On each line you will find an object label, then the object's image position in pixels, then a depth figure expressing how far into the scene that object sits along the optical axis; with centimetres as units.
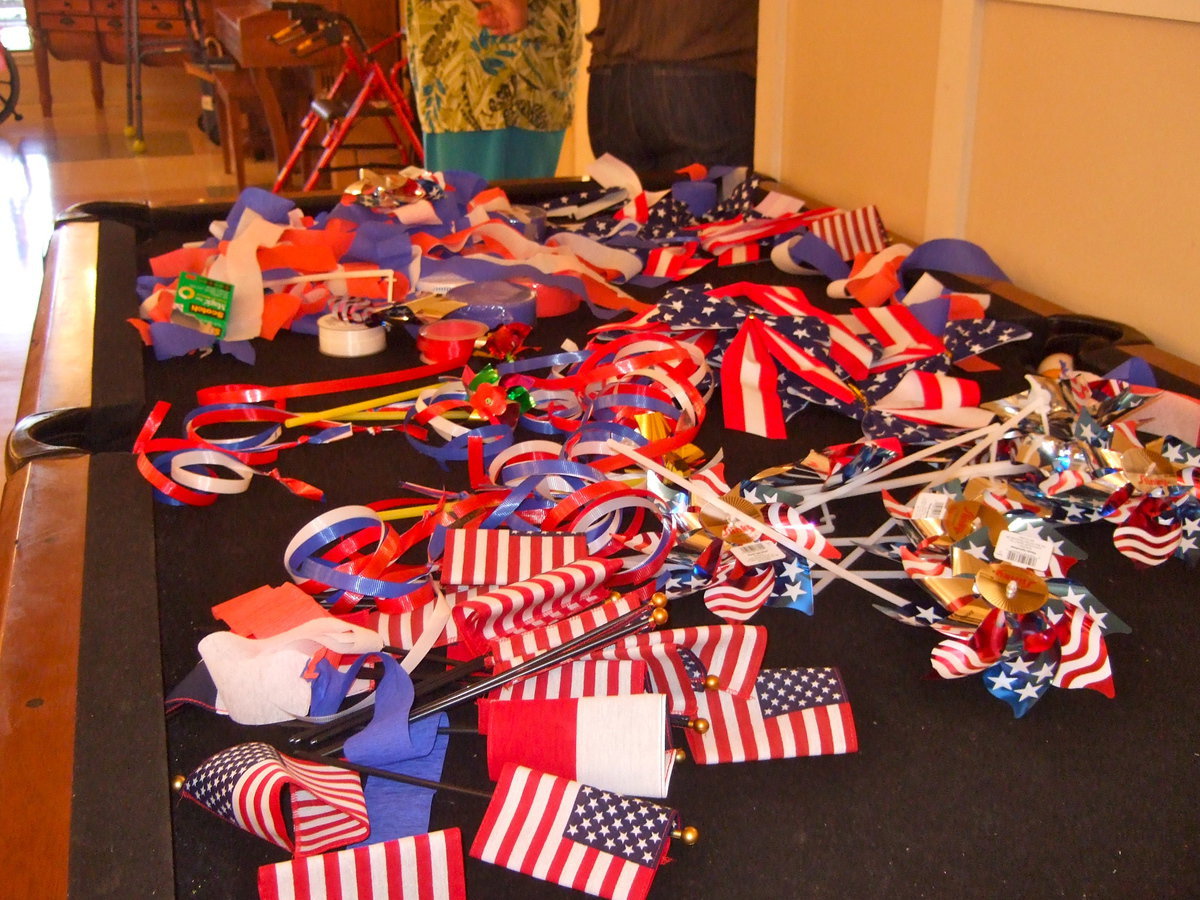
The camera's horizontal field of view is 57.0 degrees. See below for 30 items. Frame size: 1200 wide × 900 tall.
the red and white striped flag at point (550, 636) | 90
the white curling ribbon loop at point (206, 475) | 119
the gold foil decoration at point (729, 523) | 103
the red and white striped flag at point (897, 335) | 149
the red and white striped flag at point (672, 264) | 192
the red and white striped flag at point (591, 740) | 78
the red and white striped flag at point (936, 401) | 133
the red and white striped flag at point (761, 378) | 137
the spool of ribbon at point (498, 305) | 166
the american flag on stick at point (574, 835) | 71
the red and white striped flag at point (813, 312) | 148
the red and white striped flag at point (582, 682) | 87
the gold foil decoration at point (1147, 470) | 108
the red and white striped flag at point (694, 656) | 88
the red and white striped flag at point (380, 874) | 69
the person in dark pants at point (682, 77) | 256
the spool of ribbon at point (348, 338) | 162
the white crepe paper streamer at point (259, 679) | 85
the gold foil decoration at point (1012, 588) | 92
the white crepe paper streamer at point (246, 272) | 167
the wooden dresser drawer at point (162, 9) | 738
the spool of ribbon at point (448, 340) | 156
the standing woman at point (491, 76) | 330
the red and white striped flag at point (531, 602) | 94
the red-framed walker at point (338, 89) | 450
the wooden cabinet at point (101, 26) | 736
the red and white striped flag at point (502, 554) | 101
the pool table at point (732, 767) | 72
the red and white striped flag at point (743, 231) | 201
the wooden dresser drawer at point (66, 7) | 733
